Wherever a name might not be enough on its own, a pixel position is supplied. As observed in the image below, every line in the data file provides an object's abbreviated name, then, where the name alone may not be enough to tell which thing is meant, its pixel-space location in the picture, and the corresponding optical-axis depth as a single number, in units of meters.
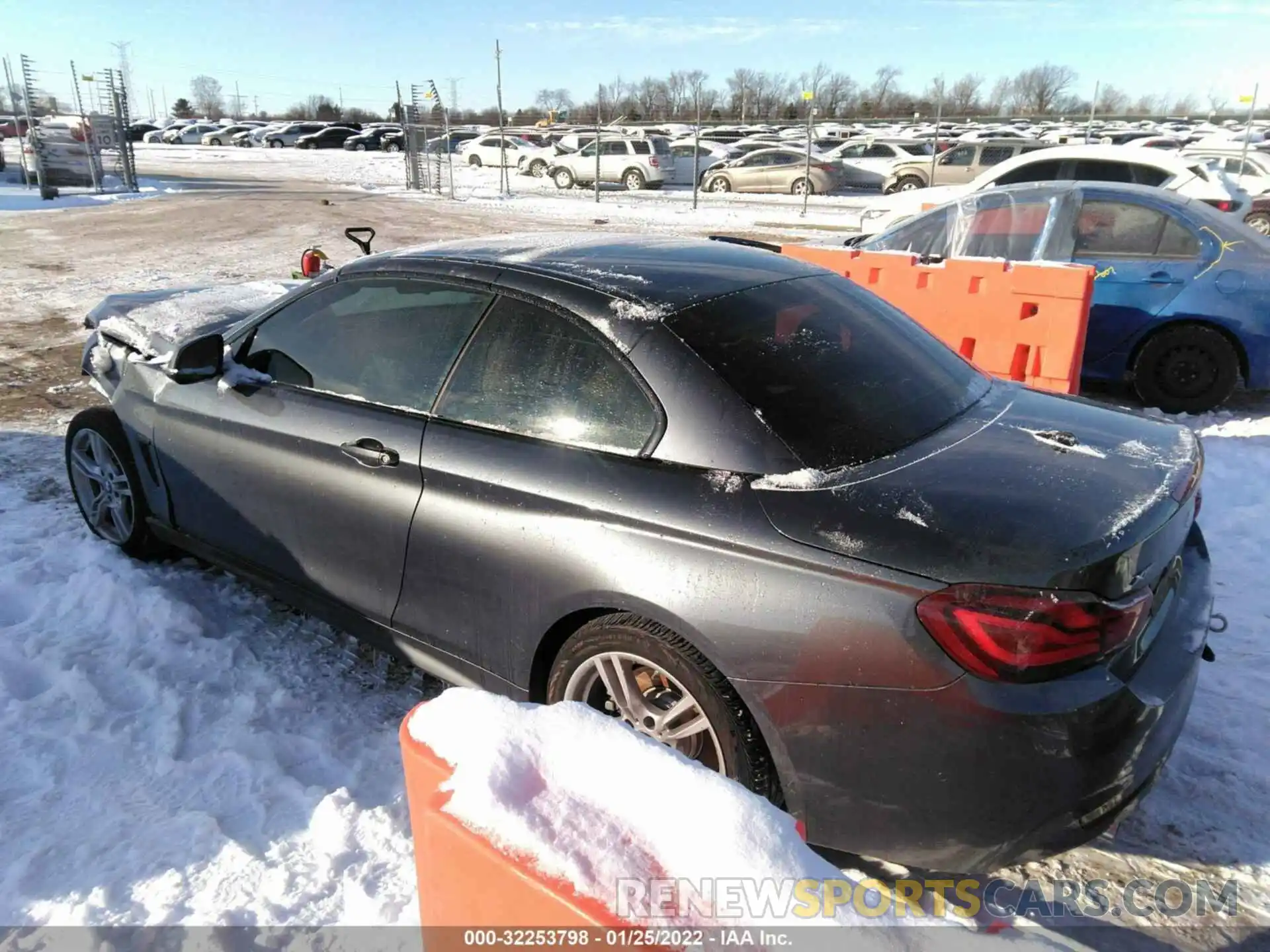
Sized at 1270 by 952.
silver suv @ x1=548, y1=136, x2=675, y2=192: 26.27
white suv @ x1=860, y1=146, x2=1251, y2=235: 9.42
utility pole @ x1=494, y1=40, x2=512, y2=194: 23.22
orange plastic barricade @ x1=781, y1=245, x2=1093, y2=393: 5.80
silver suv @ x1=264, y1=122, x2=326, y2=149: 53.56
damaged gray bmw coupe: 1.99
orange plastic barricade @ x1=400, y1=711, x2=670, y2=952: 1.32
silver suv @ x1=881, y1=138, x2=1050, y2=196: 21.81
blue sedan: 6.27
